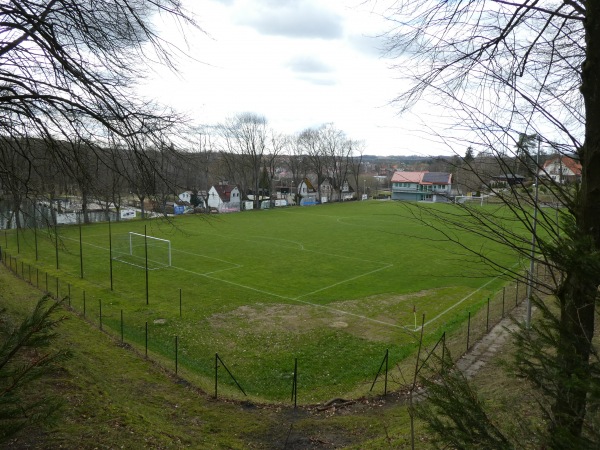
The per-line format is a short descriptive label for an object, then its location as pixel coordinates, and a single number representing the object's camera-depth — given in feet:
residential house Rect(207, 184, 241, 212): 245.24
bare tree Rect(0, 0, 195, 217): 18.89
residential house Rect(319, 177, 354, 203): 316.93
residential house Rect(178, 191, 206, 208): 208.66
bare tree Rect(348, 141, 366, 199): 295.48
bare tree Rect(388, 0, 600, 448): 9.77
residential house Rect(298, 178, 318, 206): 289.43
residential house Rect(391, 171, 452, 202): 258.45
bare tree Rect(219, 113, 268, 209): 235.61
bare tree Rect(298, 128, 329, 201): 281.54
